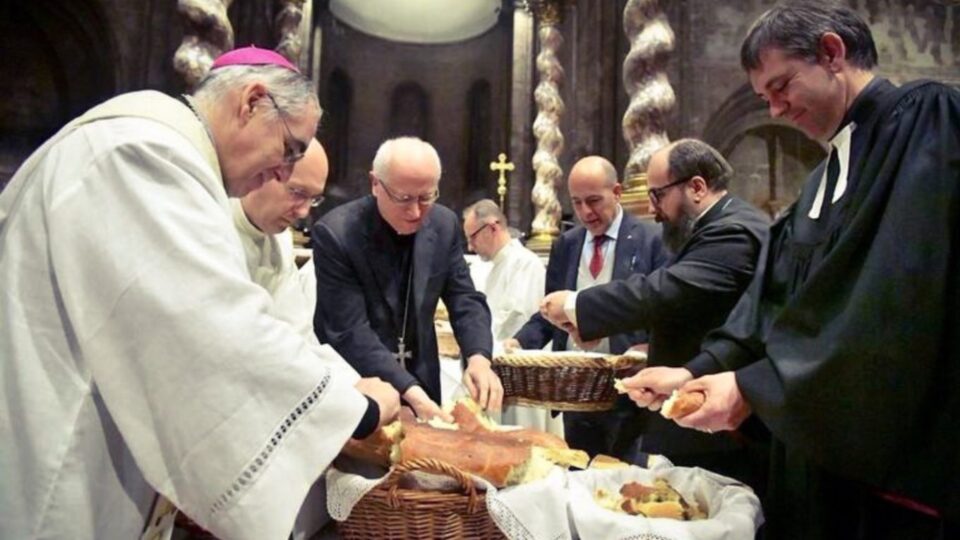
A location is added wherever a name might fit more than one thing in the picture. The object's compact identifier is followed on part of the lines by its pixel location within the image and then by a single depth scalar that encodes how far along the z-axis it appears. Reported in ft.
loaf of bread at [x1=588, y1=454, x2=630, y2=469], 6.34
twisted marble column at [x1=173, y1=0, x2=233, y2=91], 24.22
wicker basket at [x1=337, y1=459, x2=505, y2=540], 5.06
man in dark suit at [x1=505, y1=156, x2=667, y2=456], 12.20
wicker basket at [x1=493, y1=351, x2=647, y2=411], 8.68
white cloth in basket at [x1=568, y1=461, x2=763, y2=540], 4.80
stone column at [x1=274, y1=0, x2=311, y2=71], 31.37
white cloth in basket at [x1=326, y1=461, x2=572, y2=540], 4.95
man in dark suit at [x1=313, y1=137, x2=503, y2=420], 9.14
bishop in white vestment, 4.42
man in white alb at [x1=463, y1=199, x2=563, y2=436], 17.40
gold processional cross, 33.48
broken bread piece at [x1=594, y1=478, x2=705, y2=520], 5.24
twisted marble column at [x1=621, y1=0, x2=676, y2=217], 23.29
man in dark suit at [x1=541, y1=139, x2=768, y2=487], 8.30
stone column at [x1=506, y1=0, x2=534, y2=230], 36.70
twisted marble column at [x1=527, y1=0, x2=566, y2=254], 30.89
